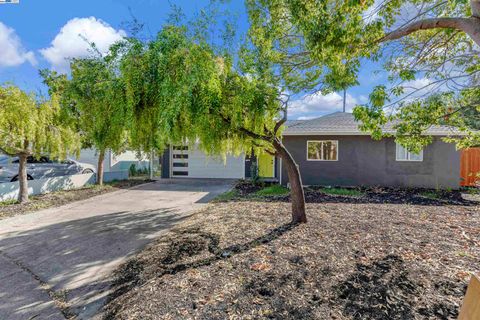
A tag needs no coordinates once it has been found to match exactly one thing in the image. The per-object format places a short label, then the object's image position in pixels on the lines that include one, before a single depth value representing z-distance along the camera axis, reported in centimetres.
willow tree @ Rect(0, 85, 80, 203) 690
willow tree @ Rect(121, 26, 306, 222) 378
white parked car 1012
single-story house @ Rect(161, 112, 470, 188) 1085
